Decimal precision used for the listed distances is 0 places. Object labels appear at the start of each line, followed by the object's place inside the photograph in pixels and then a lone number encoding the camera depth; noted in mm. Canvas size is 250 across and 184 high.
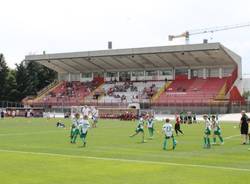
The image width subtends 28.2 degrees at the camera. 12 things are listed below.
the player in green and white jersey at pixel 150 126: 36344
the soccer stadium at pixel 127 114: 18266
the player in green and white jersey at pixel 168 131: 26406
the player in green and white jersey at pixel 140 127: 32841
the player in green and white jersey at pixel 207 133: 27938
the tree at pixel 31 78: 110875
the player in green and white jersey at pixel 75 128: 31195
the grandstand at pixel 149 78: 83250
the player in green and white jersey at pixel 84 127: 28953
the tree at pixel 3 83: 109188
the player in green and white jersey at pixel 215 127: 30016
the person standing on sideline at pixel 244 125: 30178
